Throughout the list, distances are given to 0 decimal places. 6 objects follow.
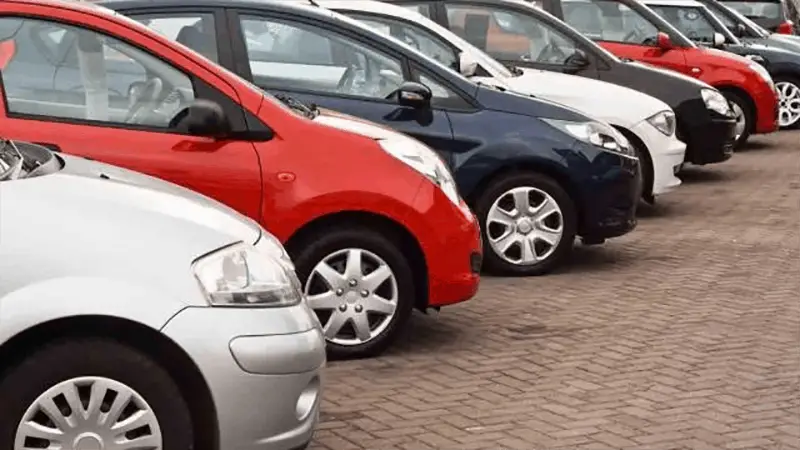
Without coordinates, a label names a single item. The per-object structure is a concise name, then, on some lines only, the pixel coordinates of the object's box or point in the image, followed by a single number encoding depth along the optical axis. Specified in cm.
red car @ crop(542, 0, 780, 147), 1559
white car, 1078
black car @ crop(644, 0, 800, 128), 1809
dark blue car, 842
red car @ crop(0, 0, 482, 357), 681
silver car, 452
